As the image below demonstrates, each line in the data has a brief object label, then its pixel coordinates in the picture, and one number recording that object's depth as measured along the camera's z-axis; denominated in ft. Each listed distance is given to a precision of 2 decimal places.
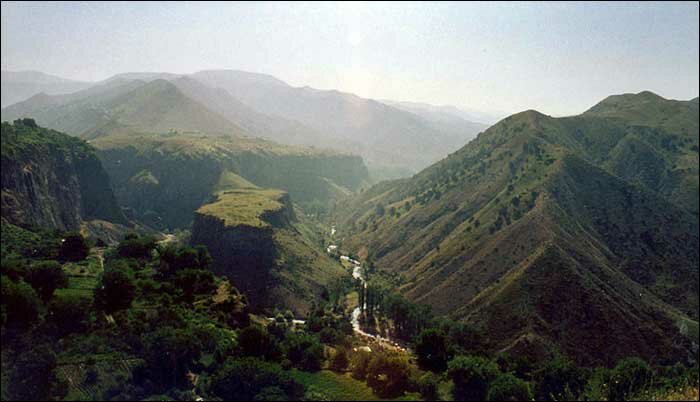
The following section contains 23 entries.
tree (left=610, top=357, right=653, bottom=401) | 309.81
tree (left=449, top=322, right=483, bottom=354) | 427.37
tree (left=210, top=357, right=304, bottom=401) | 248.52
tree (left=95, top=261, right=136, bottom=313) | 327.14
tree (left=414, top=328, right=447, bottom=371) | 342.23
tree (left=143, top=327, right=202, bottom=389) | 269.85
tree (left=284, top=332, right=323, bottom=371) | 306.35
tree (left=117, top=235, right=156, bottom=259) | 463.42
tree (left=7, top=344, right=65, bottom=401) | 230.68
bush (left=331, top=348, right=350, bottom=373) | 304.71
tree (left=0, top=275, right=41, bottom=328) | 269.03
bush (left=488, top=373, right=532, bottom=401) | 257.55
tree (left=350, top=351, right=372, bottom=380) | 287.48
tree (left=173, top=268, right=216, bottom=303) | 397.19
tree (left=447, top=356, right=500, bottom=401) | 273.75
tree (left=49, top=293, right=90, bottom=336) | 289.12
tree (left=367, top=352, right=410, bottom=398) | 258.98
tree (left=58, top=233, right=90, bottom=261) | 421.18
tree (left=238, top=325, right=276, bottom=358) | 300.20
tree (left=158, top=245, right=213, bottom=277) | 424.79
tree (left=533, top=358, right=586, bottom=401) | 306.76
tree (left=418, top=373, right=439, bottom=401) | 253.85
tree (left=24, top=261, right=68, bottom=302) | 312.71
